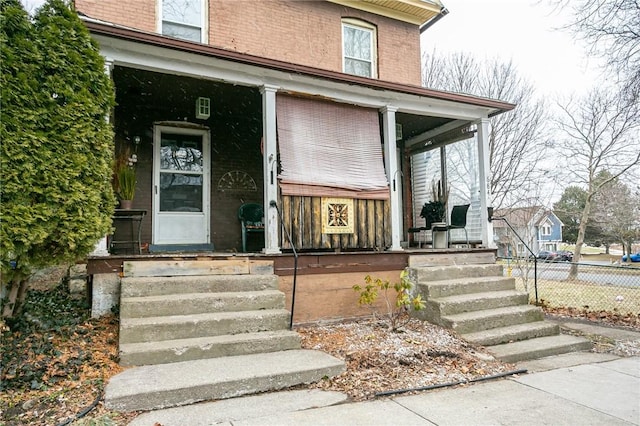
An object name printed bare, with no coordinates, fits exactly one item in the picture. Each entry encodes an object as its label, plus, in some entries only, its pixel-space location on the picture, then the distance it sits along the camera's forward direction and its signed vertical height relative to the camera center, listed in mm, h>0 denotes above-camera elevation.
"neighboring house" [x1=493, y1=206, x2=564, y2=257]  14156 +574
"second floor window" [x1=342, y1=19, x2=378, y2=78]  8570 +4074
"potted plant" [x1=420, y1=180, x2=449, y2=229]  7613 +575
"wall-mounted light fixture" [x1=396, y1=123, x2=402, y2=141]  7888 +2093
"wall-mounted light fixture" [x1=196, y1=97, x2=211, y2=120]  6328 +2076
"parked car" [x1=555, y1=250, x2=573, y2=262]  29266 -1567
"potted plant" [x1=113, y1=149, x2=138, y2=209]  5914 +835
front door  6758 +921
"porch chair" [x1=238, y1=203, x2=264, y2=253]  7141 +395
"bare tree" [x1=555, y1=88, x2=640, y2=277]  14750 +3516
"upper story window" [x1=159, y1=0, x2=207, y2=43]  6934 +3843
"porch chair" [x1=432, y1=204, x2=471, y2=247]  7219 +308
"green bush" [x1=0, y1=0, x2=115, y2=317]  3307 +874
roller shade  5535 +1277
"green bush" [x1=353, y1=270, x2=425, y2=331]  5031 -786
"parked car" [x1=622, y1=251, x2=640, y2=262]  29061 -1747
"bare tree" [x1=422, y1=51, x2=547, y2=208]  15422 +4157
